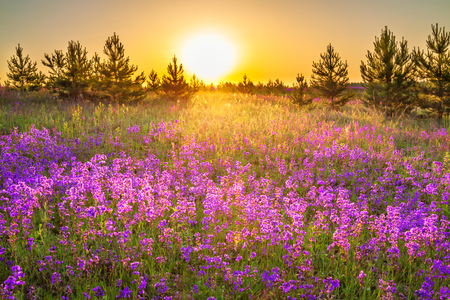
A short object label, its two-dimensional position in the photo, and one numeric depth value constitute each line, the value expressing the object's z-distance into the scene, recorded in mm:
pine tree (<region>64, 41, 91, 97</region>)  17016
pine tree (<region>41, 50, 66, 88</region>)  18672
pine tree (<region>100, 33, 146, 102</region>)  16969
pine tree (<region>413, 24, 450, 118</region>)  14008
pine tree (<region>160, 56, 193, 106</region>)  20000
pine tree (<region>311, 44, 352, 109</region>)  19078
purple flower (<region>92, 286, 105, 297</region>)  2644
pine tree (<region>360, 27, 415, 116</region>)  15289
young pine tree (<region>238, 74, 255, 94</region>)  32250
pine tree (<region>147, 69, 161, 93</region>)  20406
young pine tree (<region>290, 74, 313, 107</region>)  18797
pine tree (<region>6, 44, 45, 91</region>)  25250
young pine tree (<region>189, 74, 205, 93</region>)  21875
